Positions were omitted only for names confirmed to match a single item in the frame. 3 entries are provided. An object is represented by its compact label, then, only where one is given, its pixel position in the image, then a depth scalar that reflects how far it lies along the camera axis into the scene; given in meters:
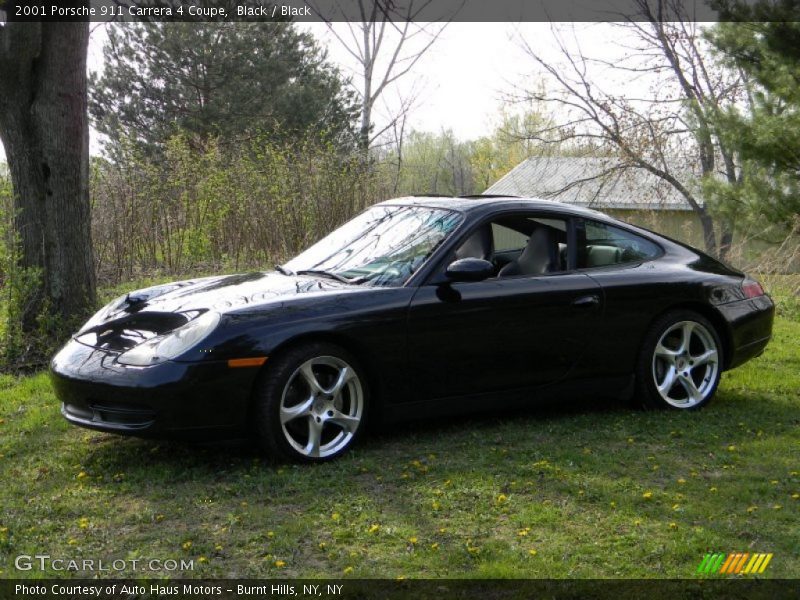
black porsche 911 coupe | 5.18
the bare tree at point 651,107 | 26.08
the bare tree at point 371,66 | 31.62
